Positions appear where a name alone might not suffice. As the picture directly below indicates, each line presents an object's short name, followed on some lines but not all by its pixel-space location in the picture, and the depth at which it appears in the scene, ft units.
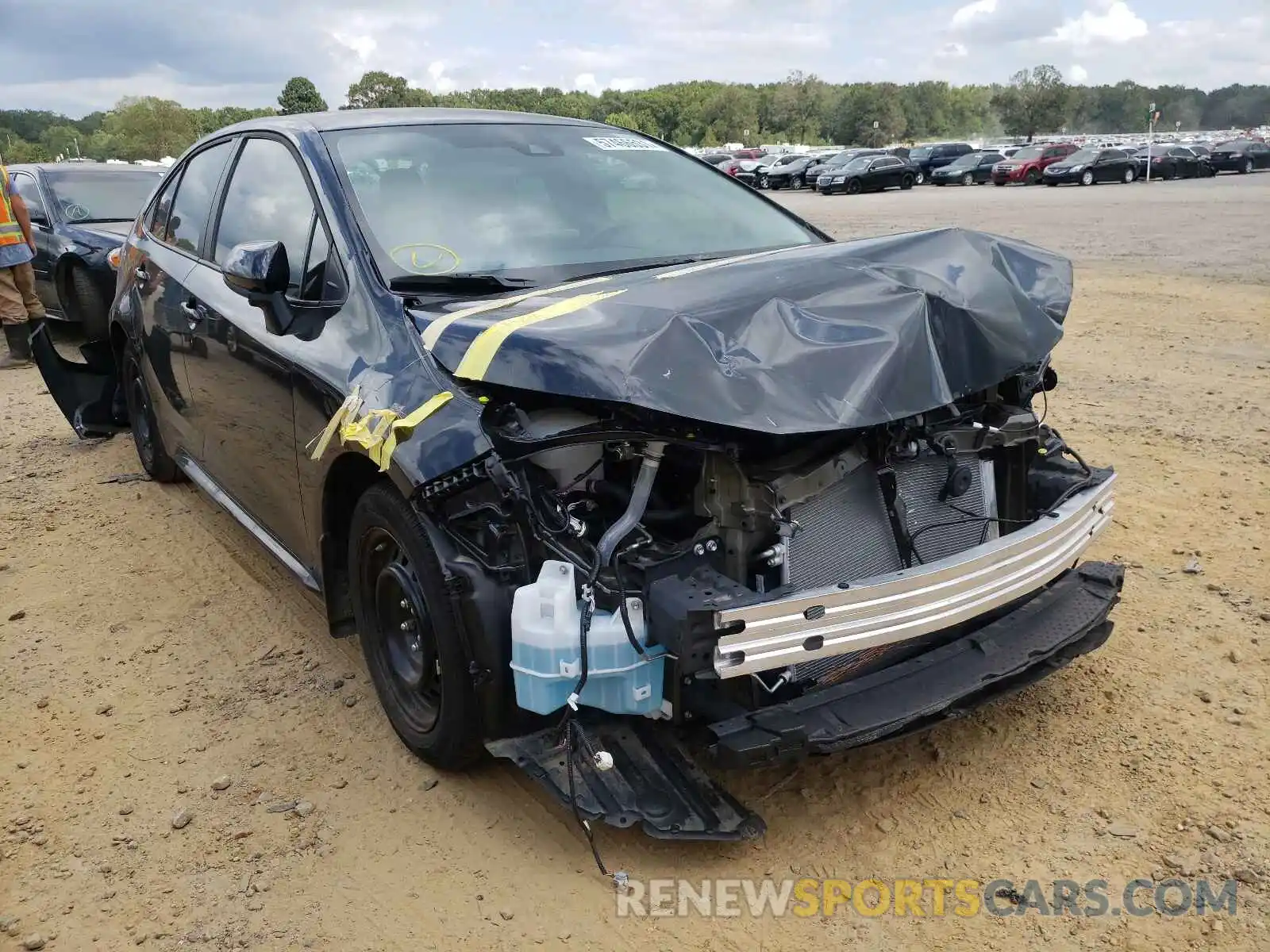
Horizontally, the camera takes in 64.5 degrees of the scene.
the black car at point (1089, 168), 111.55
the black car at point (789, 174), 129.59
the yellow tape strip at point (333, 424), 9.63
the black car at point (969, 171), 122.62
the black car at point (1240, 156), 128.06
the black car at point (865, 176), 114.93
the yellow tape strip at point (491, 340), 8.41
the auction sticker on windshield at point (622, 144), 13.37
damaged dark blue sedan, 7.97
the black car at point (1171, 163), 118.11
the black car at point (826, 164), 121.70
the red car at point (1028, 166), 115.24
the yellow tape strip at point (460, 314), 9.10
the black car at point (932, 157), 131.34
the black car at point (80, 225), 29.37
